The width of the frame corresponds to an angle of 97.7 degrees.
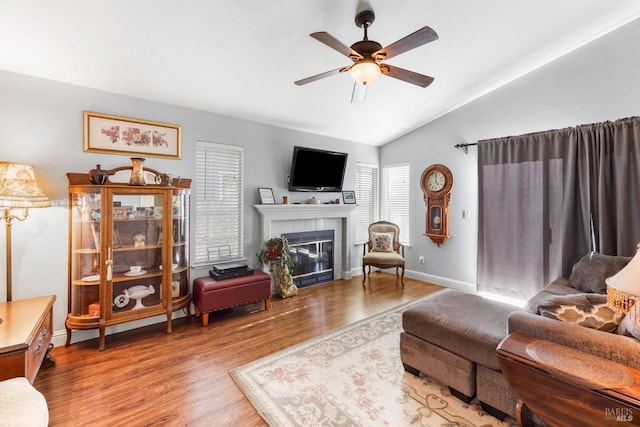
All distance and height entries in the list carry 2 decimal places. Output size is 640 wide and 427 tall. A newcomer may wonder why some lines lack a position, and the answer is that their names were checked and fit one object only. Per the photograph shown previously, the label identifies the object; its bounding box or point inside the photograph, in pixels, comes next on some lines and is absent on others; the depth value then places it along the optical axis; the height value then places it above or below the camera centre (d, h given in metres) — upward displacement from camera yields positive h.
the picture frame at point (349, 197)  5.19 +0.32
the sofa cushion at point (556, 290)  2.65 -0.78
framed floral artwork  2.87 +0.86
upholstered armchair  4.66 -0.61
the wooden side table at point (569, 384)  1.21 -0.80
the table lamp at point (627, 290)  1.32 -0.37
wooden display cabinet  2.73 -0.37
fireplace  4.13 -0.13
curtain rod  4.36 +1.08
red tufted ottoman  3.23 -0.94
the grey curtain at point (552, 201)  3.03 +0.16
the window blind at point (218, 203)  3.62 +0.16
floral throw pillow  5.02 -0.51
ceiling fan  1.89 +1.18
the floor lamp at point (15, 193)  2.26 +0.18
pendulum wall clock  4.65 +0.27
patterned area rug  1.87 -1.35
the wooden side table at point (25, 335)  1.69 -0.79
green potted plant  4.02 -0.70
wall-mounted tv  4.29 +0.73
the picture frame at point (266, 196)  4.07 +0.27
